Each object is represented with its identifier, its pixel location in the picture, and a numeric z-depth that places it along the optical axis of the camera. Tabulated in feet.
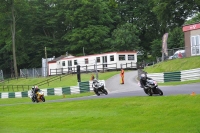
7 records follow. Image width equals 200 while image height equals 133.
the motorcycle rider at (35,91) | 105.56
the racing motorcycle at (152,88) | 68.49
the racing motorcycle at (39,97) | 104.06
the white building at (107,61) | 184.44
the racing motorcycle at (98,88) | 97.91
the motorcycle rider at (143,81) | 70.20
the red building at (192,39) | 136.77
